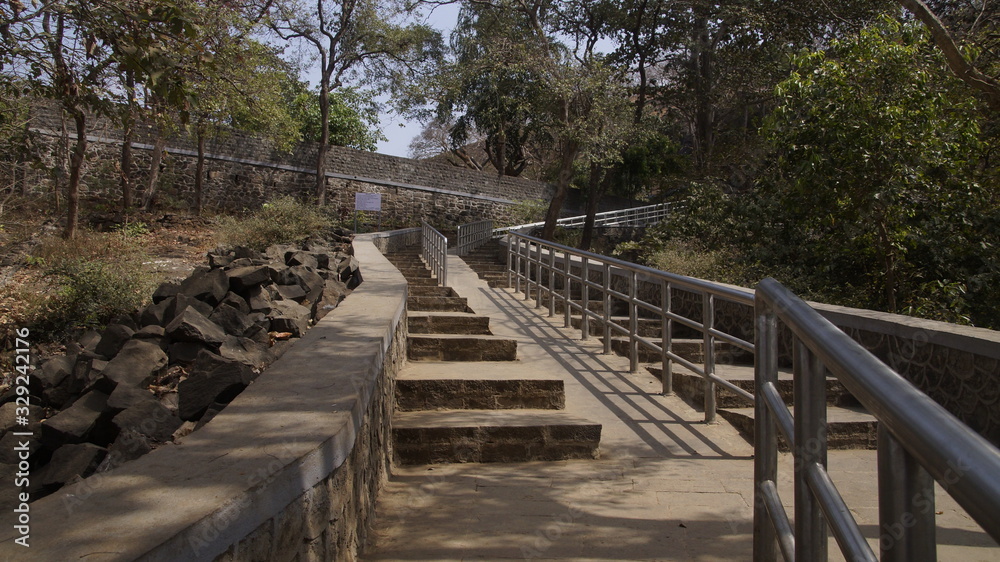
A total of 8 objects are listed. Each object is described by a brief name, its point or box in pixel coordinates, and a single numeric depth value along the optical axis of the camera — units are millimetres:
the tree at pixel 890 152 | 7566
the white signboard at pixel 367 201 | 18875
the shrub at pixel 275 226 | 12961
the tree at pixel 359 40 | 21578
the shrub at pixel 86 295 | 7559
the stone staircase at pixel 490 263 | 12706
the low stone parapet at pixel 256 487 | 1534
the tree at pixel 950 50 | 5754
